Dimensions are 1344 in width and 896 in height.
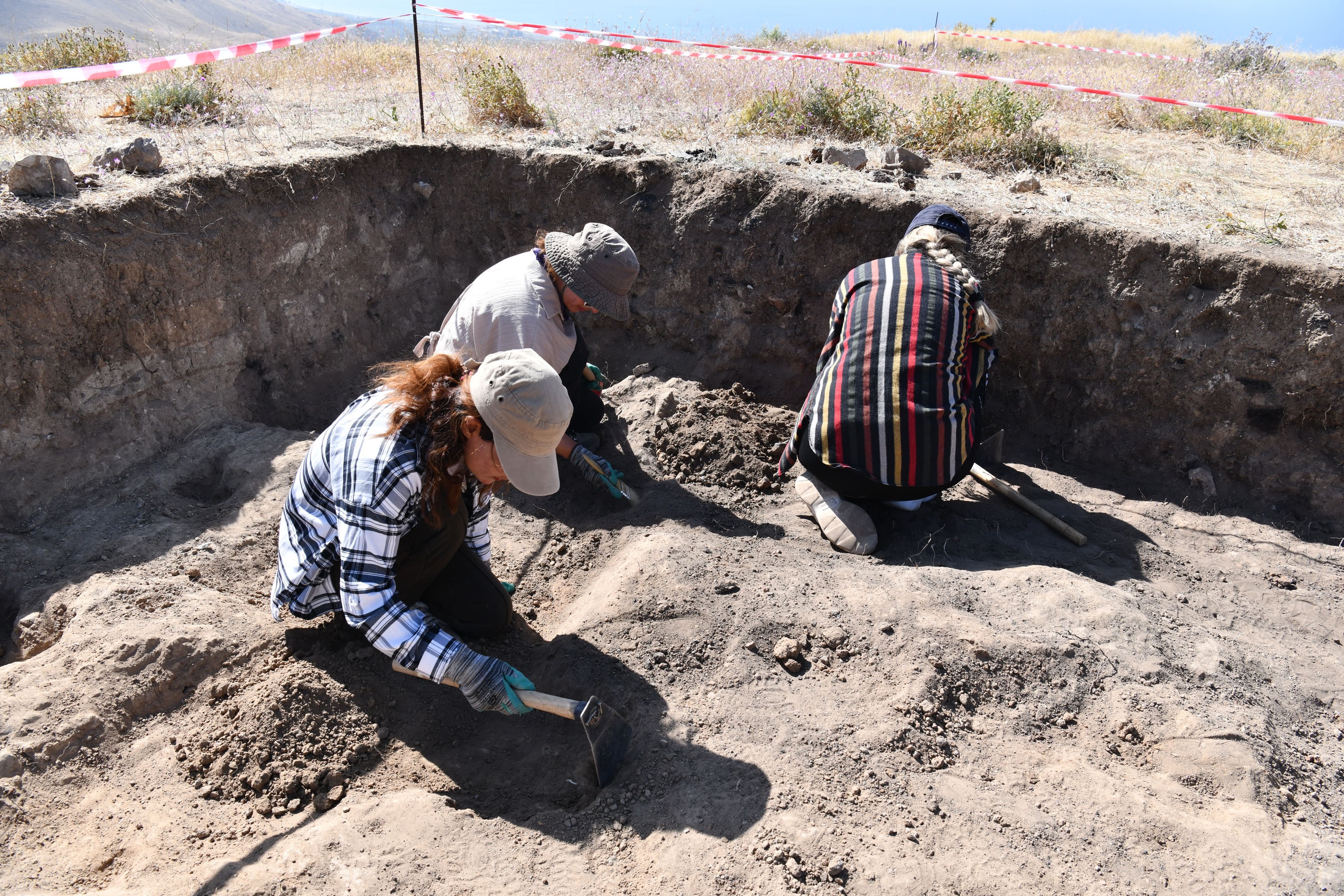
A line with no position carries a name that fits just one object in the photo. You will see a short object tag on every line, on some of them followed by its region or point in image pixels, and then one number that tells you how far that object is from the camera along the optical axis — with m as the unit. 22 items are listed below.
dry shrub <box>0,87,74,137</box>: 5.20
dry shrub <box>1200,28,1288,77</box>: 9.63
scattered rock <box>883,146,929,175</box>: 5.11
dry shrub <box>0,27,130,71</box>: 7.76
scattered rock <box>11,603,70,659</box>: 3.01
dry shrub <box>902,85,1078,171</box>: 5.37
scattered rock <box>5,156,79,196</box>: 3.81
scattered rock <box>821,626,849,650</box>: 2.71
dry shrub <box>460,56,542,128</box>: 6.18
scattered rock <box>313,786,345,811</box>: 2.36
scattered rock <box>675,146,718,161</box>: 5.20
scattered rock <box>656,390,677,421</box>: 4.41
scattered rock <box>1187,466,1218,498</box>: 3.81
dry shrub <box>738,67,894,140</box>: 6.06
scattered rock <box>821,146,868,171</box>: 5.16
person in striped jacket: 3.21
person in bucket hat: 3.30
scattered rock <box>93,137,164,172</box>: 4.36
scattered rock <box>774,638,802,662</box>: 2.67
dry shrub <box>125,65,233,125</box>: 5.67
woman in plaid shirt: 2.04
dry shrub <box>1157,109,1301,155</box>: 5.96
